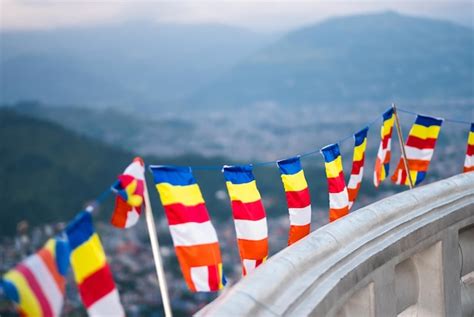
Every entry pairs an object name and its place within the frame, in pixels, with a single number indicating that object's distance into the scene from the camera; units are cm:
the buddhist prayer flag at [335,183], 905
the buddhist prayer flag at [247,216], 742
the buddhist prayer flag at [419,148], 1170
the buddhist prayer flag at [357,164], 1032
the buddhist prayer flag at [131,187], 564
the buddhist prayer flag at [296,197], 840
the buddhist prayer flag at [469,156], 1184
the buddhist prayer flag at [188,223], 636
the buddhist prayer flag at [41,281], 407
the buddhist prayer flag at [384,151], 1098
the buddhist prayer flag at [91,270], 445
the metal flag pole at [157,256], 517
